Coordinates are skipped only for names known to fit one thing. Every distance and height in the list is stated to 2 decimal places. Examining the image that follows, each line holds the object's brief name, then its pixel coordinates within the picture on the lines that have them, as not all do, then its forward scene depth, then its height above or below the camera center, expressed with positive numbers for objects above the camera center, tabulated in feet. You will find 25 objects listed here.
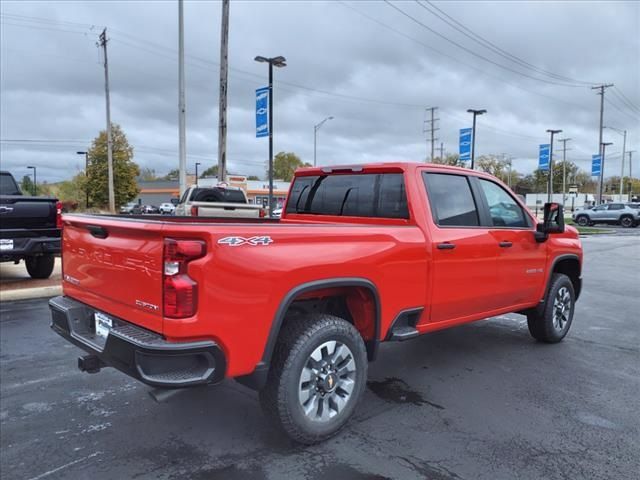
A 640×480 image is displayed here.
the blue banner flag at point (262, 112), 57.00 +10.13
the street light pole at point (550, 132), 162.30 +23.12
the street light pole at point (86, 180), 173.47 +7.18
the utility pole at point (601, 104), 184.14 +36.51
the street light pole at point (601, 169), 162.36 +11.34
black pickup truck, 25.58 -1.36
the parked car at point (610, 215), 123.85 -2.69
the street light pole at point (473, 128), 103.84 +15.77
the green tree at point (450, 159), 273.87 +25.52
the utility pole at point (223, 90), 57.41 +12.58
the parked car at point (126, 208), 197.47 -2.86
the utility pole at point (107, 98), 124.26 +25.04
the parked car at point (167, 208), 199.32 -2.61
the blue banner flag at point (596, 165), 160.56 +12.42
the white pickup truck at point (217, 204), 32.19 -0.14
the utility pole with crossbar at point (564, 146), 267.80 +31.20
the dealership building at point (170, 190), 258.16 +6.72
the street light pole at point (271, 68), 57.19 +15.81
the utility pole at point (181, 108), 59.16 +11.13
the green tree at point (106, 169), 173.06 +11.13
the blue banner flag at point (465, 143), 104.17 +12.38
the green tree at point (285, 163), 344.61 +26.54
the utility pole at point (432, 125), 220.35 +34.34
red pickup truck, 9.11 -1.76
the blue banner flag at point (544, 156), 139.33 +13.10
